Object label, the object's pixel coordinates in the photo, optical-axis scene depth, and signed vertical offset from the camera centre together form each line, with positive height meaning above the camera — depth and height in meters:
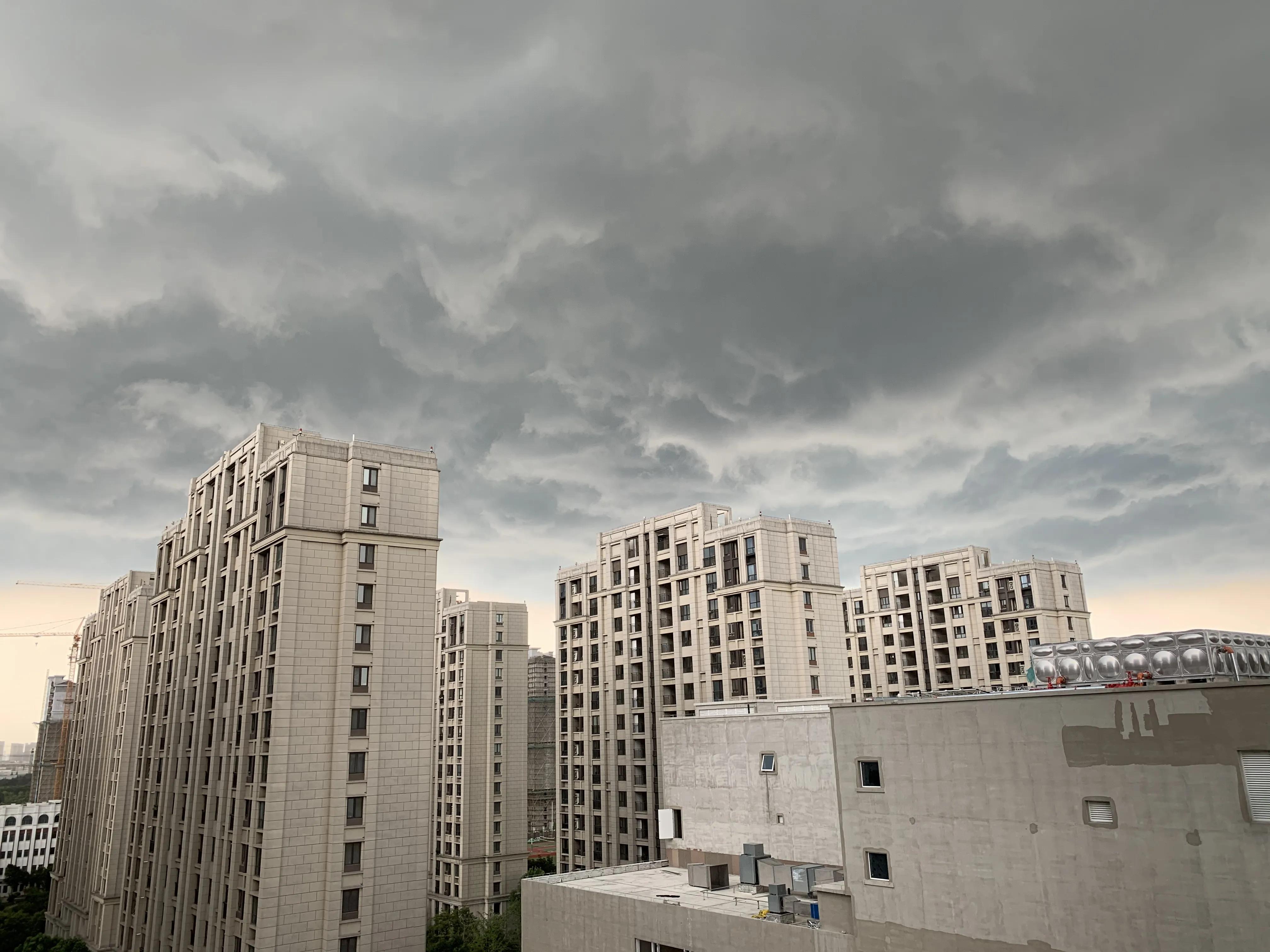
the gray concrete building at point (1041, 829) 24.67 -3.98
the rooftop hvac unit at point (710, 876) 46.03 -8.60
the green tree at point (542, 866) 135.88 -24.85
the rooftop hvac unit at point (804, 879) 38.56 -7.49
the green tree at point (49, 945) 89.81 -22.37
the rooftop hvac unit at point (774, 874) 41.83 -7.89
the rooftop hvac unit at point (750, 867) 44.88 -7.93
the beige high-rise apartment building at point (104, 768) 94.12 -4.55
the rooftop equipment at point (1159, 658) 28.94 +1.48
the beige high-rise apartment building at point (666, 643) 89.00 +7.83
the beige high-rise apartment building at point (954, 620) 119.81 +12.57
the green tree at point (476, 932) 95.31 -25.12
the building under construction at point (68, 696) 175.12 +7.69
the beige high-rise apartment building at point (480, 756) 128.75 -5.40
